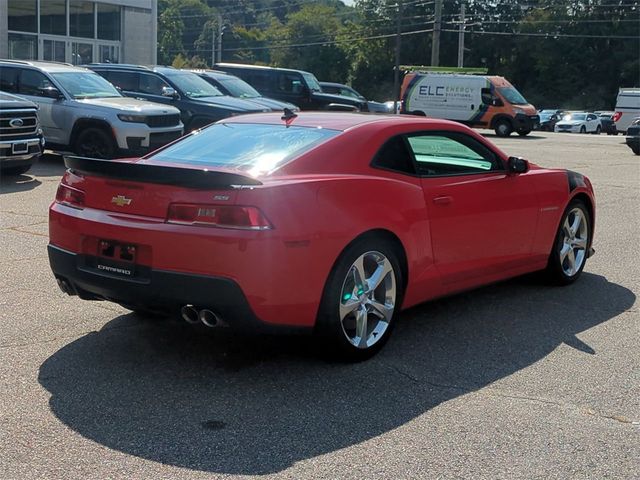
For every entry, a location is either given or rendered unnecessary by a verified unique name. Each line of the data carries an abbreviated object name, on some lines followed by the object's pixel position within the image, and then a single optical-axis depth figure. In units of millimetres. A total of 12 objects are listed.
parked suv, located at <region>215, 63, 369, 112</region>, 27631
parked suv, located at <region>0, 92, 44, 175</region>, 13062
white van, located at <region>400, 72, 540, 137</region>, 33406
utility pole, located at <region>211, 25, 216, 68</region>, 92962
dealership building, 30328
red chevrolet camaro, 4758
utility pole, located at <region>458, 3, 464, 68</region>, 51753
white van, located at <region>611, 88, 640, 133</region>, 39406
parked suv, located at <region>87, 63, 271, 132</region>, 18594
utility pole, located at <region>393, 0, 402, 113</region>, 34250
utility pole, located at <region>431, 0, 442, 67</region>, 47338
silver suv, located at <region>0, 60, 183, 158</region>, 15266
